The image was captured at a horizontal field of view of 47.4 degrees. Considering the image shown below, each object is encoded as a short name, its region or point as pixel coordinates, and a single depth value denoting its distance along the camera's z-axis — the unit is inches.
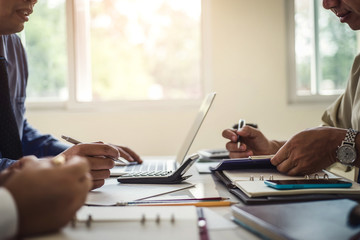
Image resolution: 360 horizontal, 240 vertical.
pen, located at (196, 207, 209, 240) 25.1
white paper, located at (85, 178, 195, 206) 36.4
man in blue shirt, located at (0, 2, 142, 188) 64.6
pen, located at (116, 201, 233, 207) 34.2
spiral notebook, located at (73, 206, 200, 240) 23.6
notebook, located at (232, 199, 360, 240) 23.1
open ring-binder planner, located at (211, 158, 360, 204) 32.8
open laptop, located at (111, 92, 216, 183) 45.2
